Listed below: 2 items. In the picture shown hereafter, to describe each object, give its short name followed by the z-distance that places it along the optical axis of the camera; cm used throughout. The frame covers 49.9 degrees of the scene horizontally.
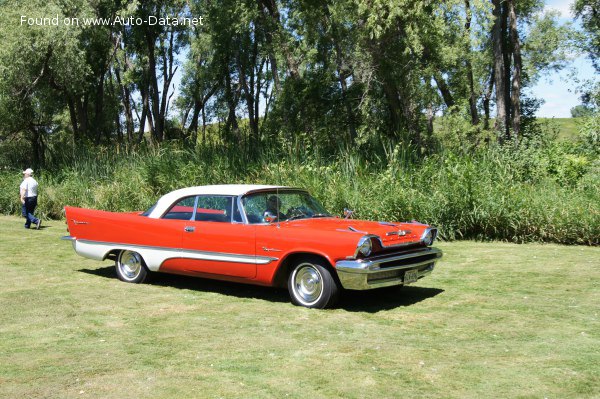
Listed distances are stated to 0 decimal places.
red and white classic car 723
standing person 1745
